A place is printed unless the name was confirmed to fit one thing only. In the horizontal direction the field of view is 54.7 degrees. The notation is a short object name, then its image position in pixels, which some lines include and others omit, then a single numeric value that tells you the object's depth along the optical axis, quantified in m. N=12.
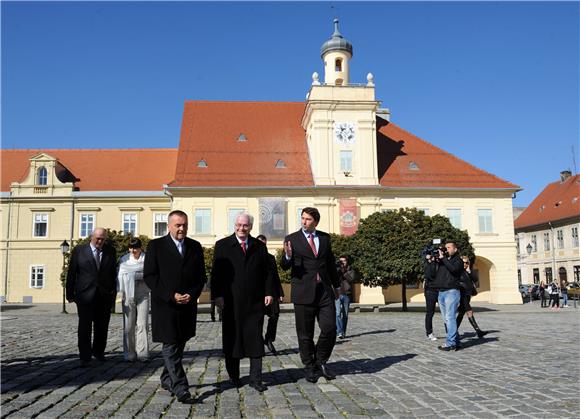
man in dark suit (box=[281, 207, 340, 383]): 6.77
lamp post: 25.64
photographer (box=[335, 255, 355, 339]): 11.47
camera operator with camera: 9.55
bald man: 8.04
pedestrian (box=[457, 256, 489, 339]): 11.50
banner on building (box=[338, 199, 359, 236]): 37.44
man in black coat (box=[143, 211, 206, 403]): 5.68
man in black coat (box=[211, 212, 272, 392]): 6.17
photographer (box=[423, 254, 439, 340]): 10.44
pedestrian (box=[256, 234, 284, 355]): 6.67
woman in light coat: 8.27
